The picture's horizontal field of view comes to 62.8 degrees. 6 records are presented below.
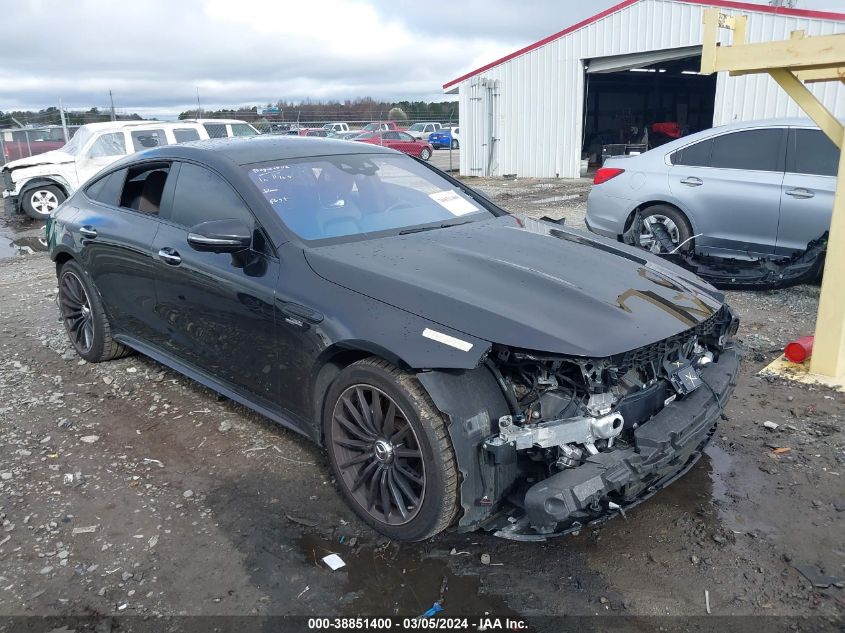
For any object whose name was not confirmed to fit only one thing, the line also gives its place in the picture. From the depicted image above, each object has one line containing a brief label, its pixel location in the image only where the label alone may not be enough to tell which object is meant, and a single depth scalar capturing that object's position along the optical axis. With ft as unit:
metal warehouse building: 50.51
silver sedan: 21.09
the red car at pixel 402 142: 92.22
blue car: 121.19
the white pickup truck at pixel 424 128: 124.34
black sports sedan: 8.68
